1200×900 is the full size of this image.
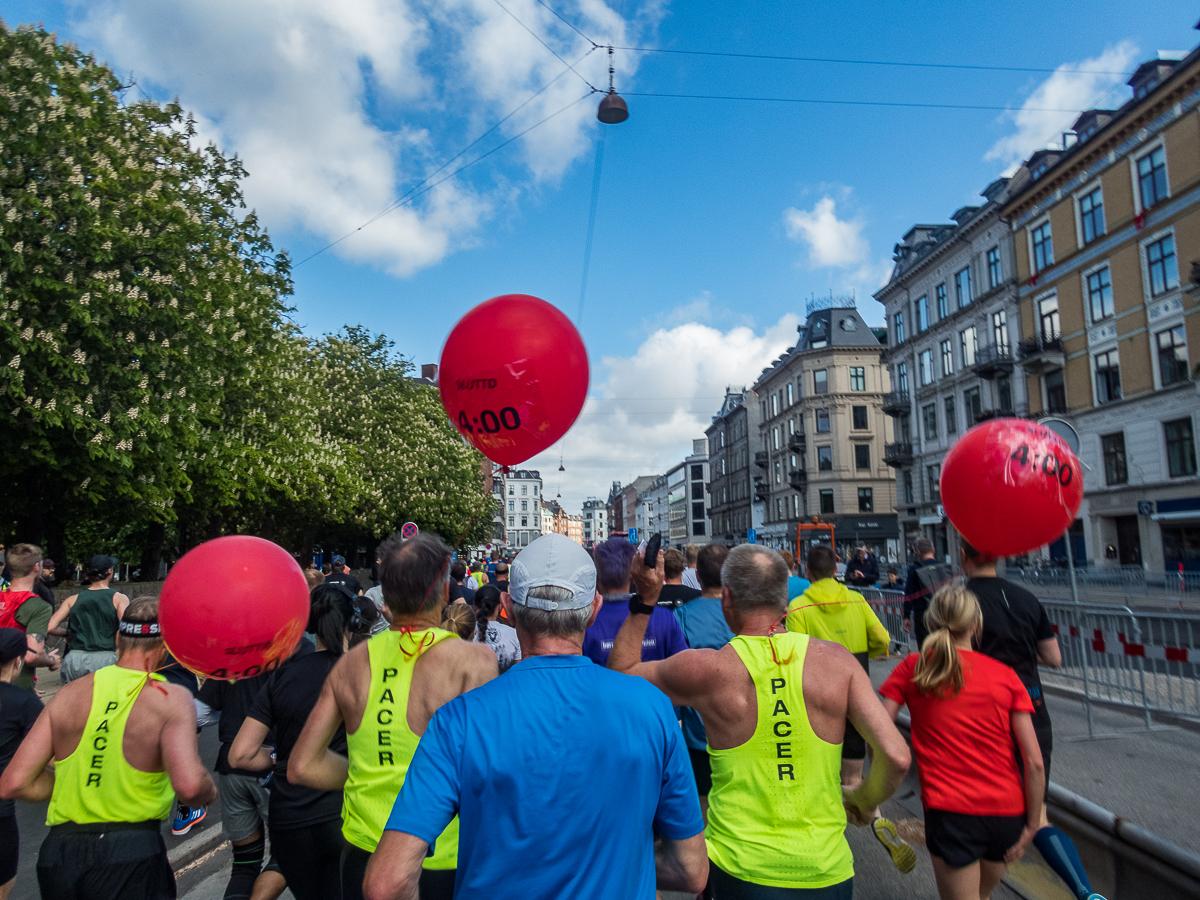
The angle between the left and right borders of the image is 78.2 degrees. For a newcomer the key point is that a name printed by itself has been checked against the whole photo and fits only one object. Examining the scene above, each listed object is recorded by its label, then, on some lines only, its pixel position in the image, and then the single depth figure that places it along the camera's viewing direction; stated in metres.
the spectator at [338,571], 9.05
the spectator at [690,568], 7.97
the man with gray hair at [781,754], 2.50
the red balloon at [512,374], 4.43
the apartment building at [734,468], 74.61
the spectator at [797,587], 6.17
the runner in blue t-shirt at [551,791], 1.72
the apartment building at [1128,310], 23.72
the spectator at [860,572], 13.19
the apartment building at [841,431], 53.56
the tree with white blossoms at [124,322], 12.22
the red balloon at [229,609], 2.84
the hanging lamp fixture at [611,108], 9.80
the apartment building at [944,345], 33.06
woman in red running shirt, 3.19
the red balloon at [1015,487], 3.77
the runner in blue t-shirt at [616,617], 4.17
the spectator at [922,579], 6.16
